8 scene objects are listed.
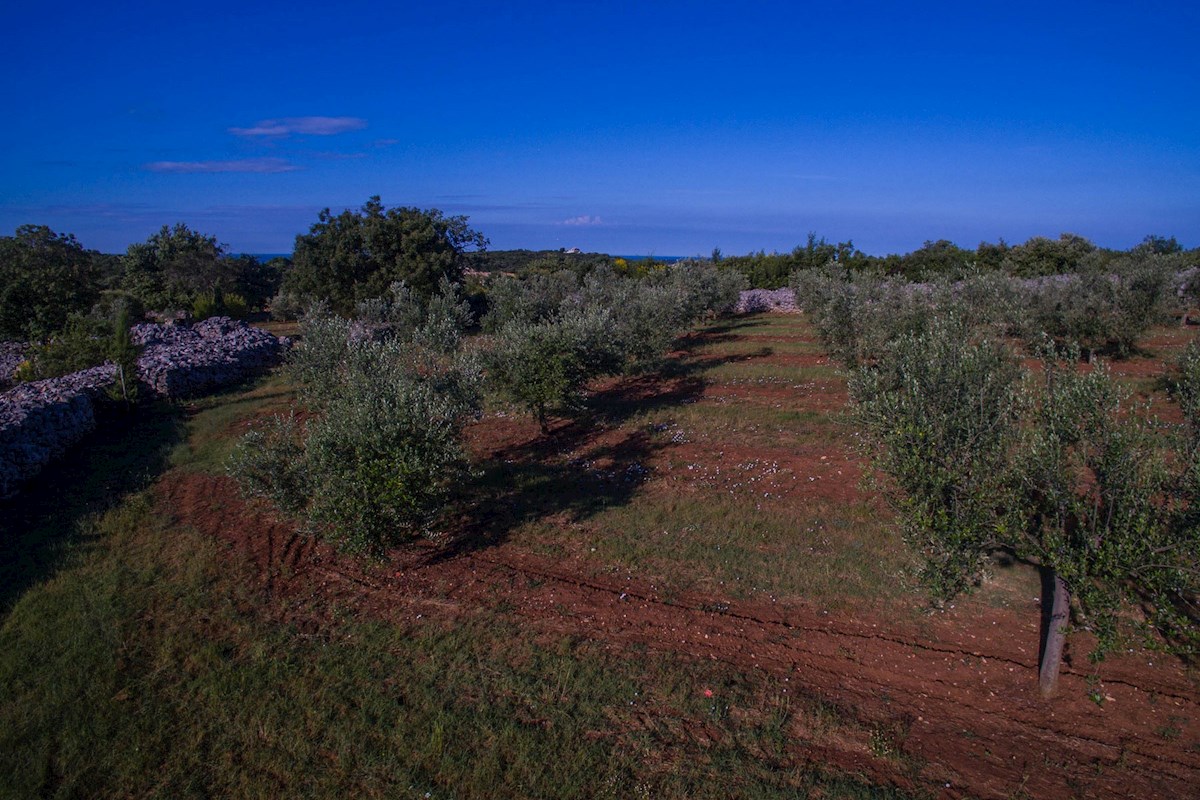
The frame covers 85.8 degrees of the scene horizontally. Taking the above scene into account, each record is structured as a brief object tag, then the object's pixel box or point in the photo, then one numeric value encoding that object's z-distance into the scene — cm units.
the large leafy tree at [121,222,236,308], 4753
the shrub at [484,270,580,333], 3619
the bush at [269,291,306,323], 4941
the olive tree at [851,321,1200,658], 719
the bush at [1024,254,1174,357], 2773
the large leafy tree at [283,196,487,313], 4203
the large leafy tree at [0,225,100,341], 3144
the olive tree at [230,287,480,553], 1104
